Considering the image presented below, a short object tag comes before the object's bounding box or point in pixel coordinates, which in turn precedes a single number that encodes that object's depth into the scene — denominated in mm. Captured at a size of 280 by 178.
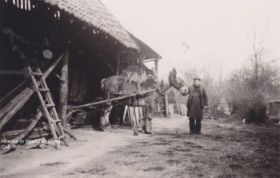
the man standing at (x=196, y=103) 10938
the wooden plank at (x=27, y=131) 6746
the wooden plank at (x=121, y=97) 10233
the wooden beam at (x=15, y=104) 6698
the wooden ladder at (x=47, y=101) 7531
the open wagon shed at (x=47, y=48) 7523
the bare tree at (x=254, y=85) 18219
